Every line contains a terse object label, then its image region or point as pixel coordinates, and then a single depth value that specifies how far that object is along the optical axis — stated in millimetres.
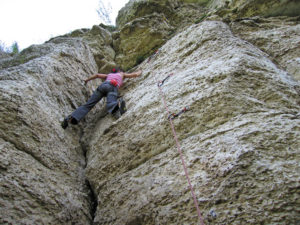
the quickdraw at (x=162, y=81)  4149
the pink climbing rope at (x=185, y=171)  1792
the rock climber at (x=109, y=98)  4324
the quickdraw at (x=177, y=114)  2994
